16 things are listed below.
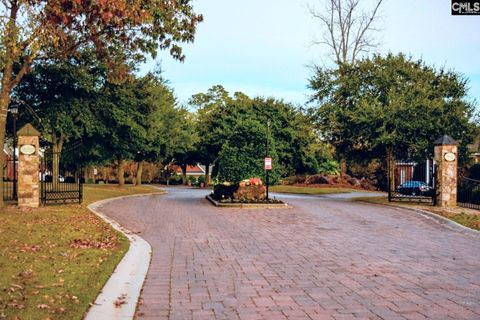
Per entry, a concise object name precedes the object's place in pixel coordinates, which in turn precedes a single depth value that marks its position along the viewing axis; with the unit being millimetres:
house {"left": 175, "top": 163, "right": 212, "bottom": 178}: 95000
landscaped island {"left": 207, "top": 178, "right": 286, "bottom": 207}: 21877
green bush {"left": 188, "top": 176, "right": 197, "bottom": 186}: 62238
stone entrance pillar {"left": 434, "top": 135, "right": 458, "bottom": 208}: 20469
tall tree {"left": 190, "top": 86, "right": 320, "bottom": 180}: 47250
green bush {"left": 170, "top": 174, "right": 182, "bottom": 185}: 66750
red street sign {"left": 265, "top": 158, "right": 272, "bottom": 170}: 21730
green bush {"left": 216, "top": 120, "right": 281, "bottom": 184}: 24000
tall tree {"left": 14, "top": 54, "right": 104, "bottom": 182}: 25391
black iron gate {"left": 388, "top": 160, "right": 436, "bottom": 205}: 23641
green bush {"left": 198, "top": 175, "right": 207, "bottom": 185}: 60175
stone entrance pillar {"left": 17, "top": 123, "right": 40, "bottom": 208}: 18344
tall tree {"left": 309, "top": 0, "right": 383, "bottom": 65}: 40250
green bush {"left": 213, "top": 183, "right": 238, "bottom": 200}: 24305
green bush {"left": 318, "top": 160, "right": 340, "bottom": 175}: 56562
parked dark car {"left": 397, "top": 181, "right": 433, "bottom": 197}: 33400
